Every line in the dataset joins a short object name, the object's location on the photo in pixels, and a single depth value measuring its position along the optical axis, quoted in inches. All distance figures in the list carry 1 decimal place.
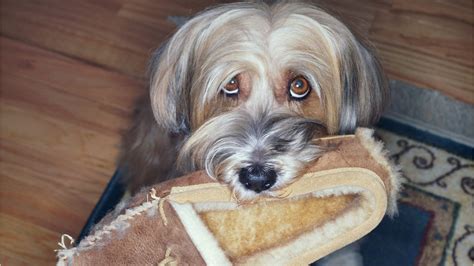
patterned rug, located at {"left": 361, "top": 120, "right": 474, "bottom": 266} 67.3
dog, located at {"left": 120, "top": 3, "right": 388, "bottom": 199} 49.0
